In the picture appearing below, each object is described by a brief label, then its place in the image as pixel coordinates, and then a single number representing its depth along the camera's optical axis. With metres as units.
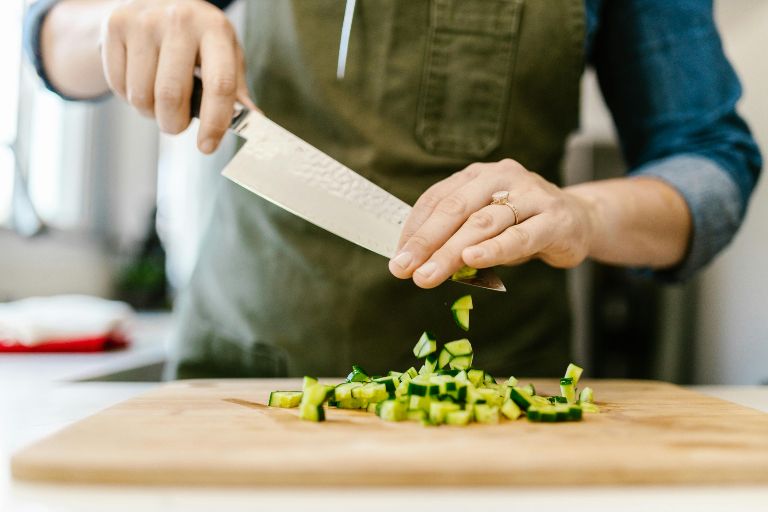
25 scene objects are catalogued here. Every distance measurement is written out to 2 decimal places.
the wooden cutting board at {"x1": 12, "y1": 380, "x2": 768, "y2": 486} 0.61
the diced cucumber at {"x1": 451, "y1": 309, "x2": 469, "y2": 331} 1.06
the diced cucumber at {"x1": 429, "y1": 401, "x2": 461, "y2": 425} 0.79
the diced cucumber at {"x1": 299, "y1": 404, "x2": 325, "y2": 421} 0.81
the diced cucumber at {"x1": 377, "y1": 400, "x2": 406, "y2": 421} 0.81
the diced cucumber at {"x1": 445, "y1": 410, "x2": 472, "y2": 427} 0.79
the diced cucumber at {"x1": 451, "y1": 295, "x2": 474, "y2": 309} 1.06
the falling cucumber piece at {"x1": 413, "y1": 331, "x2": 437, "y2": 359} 1.02
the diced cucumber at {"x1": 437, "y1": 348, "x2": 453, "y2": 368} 1.03
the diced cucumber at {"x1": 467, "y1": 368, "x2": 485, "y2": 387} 0.94
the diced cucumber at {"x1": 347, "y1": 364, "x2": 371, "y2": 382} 0.98
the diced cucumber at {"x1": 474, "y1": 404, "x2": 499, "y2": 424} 0.81
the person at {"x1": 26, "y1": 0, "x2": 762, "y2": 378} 1.26
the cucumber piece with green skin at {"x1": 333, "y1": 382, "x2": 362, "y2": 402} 0.90
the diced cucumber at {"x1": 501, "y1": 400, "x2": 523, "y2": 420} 0.84
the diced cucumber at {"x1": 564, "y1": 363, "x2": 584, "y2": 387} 0.99
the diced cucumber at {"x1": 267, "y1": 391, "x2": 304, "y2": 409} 0.91
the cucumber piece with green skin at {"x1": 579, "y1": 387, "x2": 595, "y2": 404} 0.96
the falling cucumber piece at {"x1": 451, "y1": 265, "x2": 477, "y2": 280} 1.00
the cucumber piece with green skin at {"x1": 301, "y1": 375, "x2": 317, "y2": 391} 0.85
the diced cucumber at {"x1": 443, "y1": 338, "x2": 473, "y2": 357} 1.02
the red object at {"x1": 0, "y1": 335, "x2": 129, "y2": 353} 1.79
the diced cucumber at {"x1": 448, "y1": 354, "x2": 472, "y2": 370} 1.01
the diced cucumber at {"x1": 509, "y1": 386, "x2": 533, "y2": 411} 0.85
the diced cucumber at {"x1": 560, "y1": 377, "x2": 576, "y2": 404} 0.95
